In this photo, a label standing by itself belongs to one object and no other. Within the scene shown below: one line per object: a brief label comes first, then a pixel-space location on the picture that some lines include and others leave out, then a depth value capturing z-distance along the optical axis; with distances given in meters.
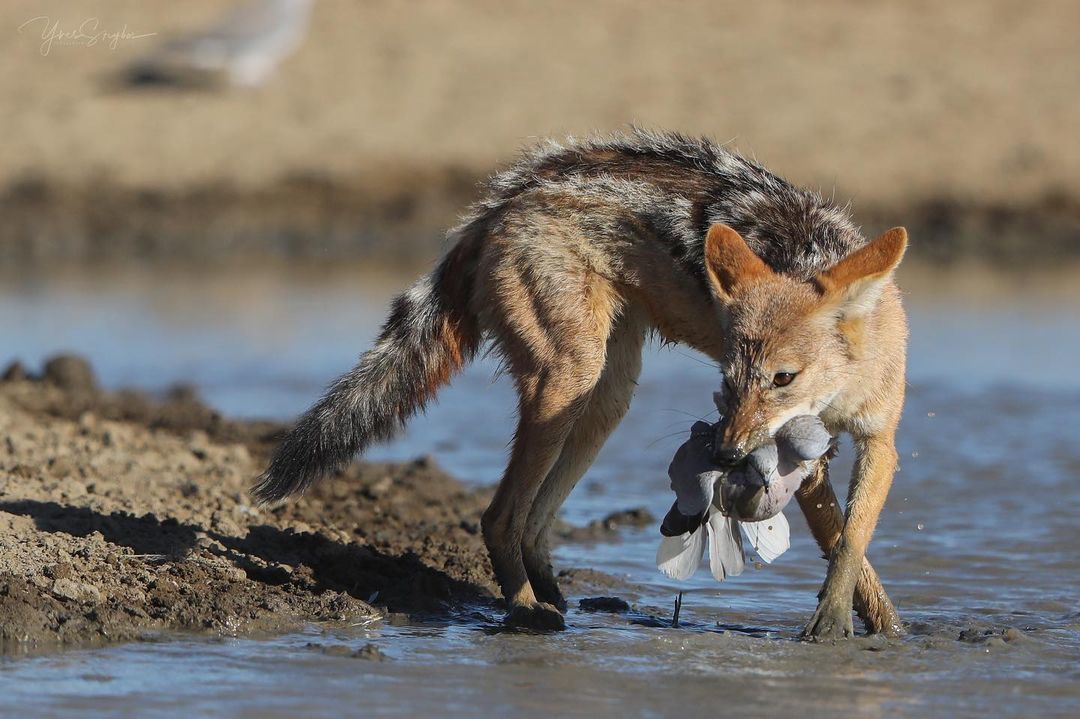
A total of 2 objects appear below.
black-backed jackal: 13.63
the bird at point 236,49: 53.03
